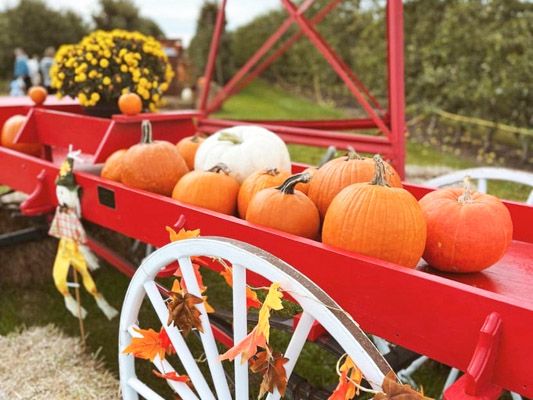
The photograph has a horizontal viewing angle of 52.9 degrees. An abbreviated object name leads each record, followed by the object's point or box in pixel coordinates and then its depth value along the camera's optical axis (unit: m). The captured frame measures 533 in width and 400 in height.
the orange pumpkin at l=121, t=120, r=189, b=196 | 2.02
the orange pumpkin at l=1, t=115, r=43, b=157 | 3.15
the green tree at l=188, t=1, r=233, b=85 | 15.97
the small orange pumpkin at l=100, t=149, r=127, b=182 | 2.14
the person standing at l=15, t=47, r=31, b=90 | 12.57
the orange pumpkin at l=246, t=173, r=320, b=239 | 1.55
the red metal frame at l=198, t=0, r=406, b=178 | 3.01
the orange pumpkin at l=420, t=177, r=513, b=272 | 1.40
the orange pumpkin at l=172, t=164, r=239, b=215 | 1.81
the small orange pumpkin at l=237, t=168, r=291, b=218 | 1.76
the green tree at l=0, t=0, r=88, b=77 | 19.19
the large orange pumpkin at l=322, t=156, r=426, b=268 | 1.35
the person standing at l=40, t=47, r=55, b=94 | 12.19
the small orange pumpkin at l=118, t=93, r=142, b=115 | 2.54
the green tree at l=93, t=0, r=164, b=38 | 21.06
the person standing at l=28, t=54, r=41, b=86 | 13.38
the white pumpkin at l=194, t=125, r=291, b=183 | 2.03
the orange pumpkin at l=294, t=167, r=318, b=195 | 1.80
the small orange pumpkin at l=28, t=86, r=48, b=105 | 3.11
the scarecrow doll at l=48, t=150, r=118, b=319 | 2.16
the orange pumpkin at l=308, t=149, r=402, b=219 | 1.66
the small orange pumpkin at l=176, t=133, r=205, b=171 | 2.34
